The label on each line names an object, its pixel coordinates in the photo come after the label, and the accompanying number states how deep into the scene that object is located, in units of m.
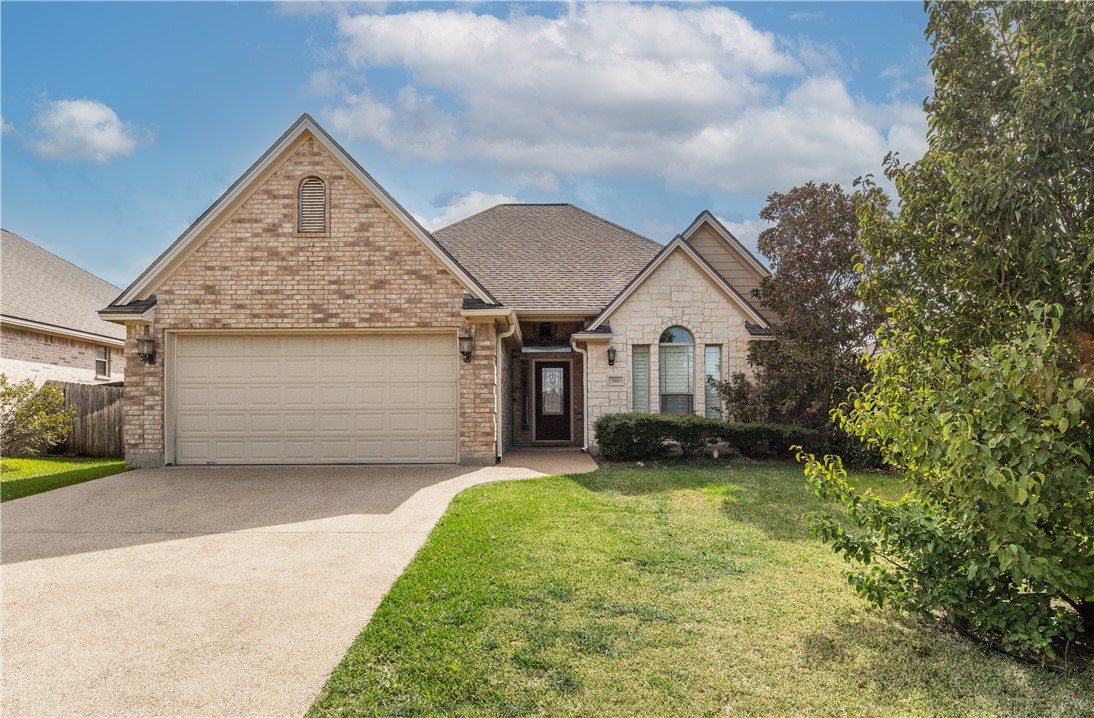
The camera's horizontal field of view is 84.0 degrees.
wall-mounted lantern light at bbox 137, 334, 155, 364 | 11.64
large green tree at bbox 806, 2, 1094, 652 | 3.21
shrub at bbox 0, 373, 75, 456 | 13.66
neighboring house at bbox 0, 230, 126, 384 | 15.91
